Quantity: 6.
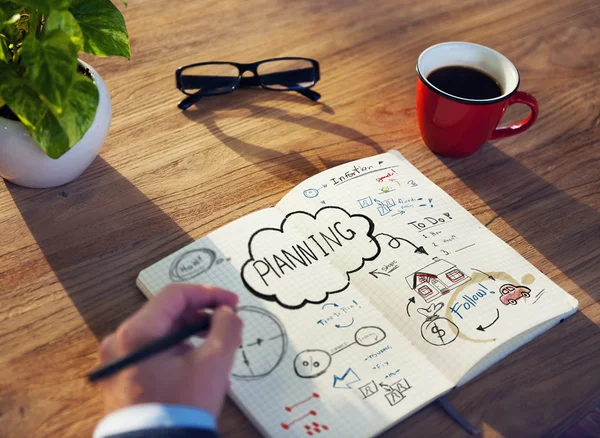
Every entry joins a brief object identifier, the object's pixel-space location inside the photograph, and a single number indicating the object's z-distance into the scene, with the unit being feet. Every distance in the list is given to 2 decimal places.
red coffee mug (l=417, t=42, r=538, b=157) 2.78
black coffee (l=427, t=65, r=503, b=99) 2.87
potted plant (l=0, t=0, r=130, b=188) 2.12
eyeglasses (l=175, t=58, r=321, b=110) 3.17
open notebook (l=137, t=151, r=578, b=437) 2.11
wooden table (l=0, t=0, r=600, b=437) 2.21
